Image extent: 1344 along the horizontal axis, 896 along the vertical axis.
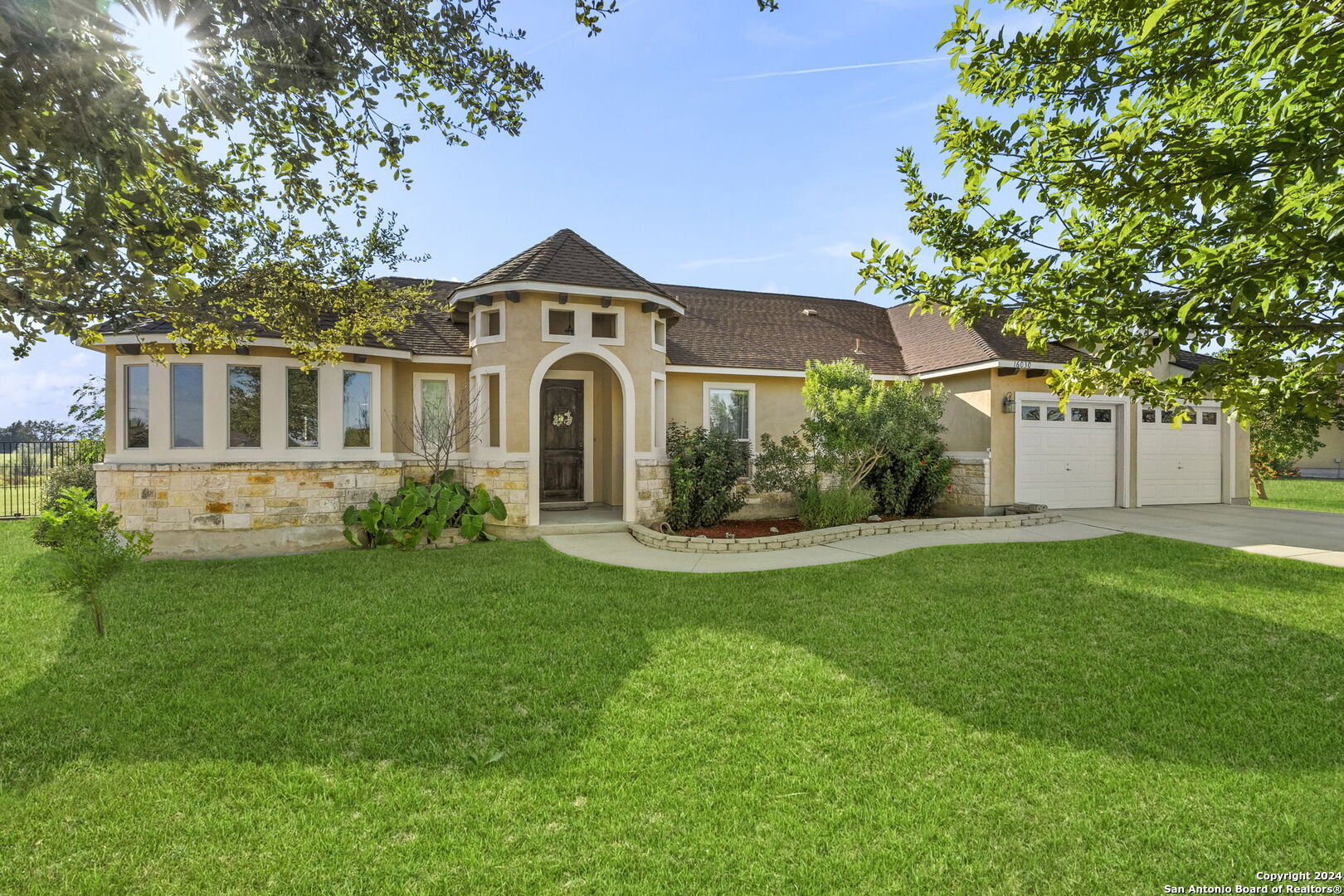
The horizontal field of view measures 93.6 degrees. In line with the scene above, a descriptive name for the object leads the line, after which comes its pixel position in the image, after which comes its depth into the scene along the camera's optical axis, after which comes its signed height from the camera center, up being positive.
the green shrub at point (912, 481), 12.55 -0.75
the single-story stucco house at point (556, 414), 10.51 +0.62
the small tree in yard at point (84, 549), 5.55 -0.94
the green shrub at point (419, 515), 10.38 -1.18
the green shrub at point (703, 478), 11.41 -0.61
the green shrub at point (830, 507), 11.50 -1.15
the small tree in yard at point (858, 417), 11.32 +0.49
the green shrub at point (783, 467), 11.75 -0.43
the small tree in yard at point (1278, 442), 17.48 +0.03
